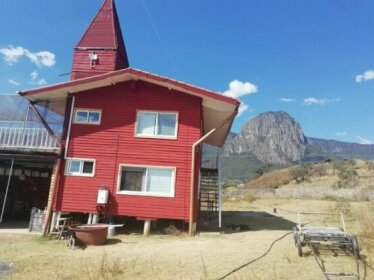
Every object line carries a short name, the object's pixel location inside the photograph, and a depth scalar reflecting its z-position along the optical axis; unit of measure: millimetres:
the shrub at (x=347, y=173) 50938
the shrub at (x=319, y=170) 63534
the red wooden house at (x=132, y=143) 16125
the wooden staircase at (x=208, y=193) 18506
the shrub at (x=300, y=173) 61812
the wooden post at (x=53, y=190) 15922
